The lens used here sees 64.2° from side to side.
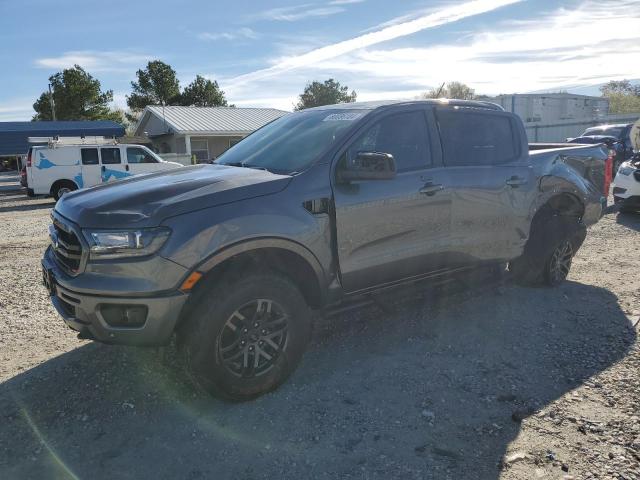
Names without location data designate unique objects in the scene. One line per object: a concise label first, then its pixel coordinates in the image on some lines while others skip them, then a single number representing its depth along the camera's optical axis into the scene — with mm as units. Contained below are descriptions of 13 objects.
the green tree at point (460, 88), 48250
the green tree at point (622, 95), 68250
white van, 16562
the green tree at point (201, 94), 52153
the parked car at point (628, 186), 9914
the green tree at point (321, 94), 57531
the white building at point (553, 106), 37000
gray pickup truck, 2916
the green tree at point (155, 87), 51500
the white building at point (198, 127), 28875
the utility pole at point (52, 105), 47488
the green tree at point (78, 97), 49469
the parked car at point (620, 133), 16125
